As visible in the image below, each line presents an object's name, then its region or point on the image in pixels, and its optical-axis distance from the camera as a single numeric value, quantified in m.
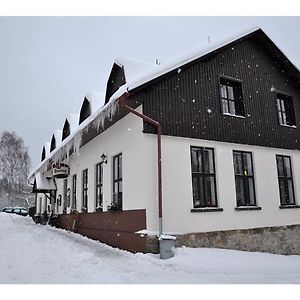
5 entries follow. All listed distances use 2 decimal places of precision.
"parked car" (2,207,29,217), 35.81
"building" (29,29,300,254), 8.76
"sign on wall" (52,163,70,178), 15.11
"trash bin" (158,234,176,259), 7.70
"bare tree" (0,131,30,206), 42.78
